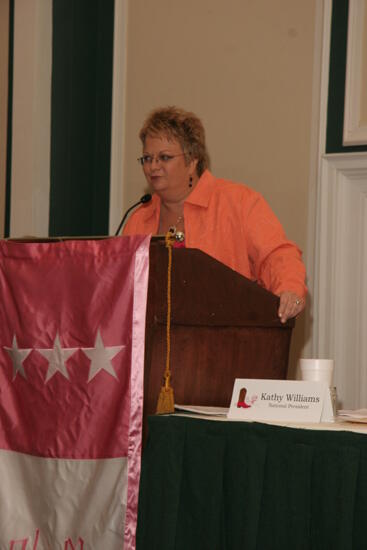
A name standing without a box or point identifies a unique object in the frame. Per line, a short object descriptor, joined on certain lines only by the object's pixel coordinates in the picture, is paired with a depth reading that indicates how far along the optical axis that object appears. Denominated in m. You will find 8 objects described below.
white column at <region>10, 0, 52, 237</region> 8.12
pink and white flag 4.20
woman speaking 5.74
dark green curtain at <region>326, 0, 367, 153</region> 7.62
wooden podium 4.33
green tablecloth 3.49
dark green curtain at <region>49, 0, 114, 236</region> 8.38
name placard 3.92
